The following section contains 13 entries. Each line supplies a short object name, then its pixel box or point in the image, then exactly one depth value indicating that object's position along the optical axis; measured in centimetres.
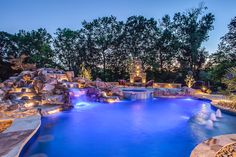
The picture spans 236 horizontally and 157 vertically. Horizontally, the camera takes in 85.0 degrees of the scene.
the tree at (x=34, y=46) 1788
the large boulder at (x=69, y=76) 1167
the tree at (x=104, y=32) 1922
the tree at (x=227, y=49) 1407
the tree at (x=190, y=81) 1414
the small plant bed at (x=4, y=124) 436
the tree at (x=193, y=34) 1706
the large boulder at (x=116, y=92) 1106
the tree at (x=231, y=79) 710
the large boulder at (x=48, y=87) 817
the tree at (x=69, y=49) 1951
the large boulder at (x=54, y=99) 755
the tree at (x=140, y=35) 1878
